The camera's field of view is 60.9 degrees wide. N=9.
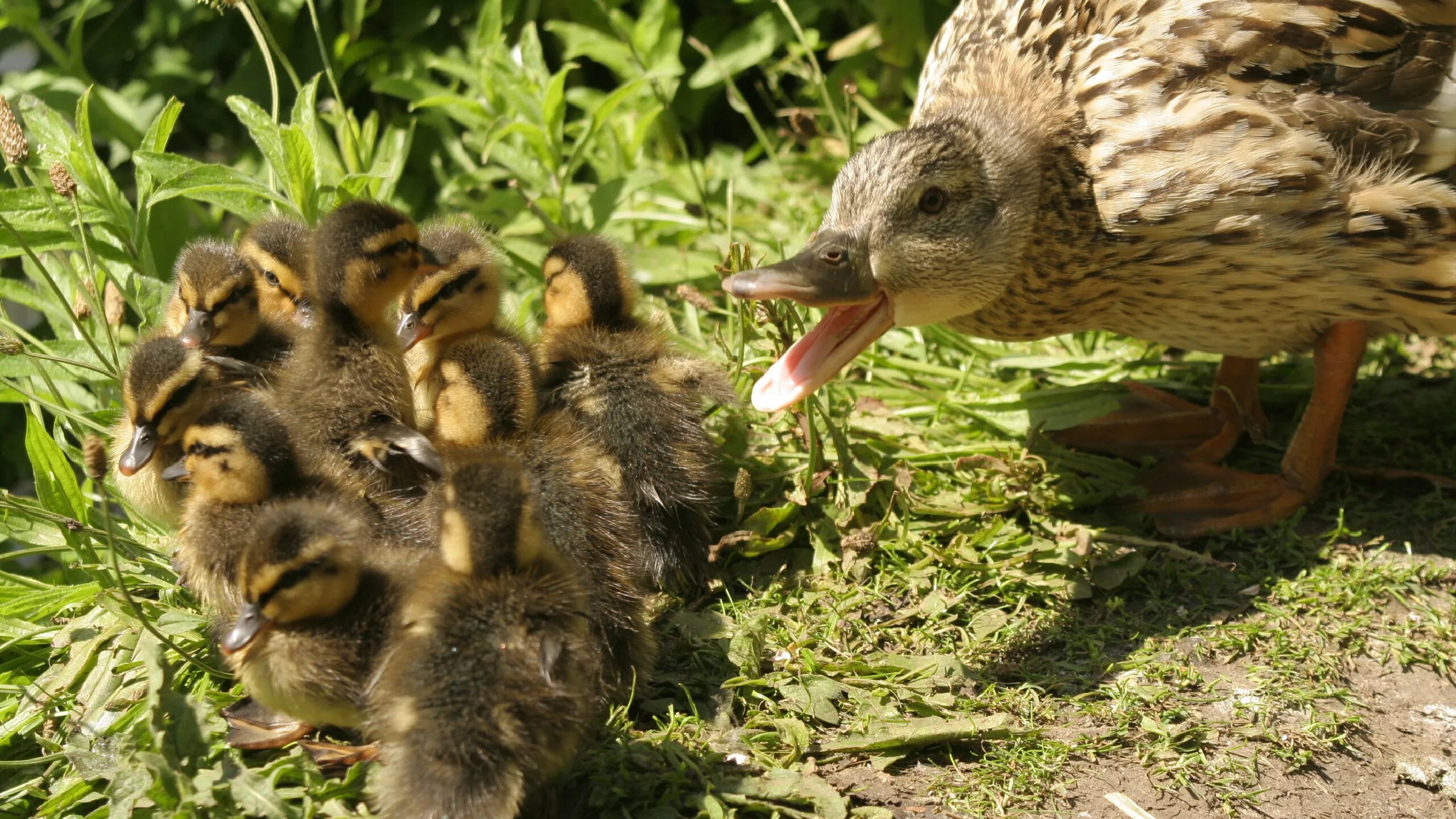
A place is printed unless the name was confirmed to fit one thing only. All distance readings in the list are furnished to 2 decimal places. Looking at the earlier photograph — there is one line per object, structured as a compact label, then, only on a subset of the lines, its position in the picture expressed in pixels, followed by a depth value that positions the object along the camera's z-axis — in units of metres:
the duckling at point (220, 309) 3.20
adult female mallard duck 3.37
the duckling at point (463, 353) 3.18
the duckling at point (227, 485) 2.81
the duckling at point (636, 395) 3.36
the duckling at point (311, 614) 2.55
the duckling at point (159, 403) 2.98
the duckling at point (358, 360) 3.07
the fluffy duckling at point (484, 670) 2.41
